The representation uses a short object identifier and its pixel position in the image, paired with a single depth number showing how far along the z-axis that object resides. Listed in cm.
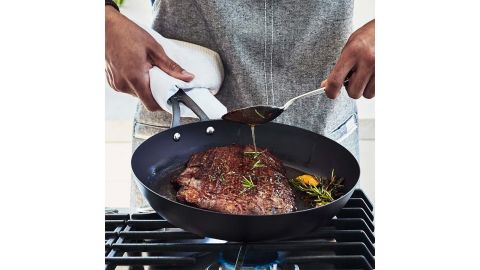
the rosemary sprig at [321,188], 107
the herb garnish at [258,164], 112
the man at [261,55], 110
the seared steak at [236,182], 102
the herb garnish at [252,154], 117
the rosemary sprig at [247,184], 106
